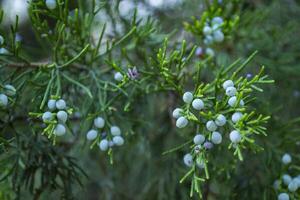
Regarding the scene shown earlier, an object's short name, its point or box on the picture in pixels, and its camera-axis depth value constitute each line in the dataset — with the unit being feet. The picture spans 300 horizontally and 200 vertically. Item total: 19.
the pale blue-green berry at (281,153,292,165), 1.48
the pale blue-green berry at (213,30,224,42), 1.55
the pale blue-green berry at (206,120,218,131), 1.24
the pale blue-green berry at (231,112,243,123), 1.24
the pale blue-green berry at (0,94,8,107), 1.29
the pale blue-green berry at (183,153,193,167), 1.30
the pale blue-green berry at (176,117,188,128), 1.23
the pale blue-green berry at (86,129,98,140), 1.38
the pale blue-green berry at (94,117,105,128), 1.37
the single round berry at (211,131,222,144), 1.25
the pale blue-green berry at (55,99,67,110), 1.28
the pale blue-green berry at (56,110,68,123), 1.26
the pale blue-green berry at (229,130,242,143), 1.23
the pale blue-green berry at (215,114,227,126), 1.24
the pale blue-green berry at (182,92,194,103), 1.25
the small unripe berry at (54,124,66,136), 1.27
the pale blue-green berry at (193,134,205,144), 1.26
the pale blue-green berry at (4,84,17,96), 1.32
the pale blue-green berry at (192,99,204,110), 1.24
